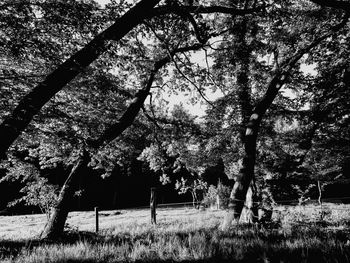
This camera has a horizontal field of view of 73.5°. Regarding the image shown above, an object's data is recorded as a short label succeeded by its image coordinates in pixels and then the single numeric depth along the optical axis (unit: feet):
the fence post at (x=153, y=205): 37.53
